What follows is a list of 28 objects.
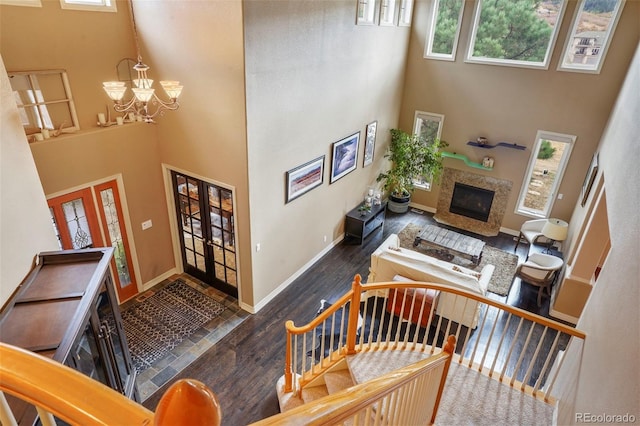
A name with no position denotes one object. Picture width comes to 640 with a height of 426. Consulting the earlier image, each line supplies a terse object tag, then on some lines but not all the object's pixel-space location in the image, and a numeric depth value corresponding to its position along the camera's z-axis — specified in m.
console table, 7.94
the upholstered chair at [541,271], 6.37
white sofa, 5.59
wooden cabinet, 2.73
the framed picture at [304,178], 5.98
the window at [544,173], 7.74
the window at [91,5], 4.52
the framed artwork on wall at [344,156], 6.92
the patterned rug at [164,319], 5.41
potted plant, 8.55
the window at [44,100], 4.42
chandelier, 3.65
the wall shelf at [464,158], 8.51
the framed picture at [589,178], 6.49
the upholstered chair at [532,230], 7.75
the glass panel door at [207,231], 5.85
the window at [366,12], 6.33
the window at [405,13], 7.68
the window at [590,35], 6.61
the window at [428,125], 8.83
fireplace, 8.83
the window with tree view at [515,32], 7.20
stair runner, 3.28
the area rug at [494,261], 7.09
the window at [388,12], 7.05
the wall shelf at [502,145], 8.02
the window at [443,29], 7.92
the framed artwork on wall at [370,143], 7.86
